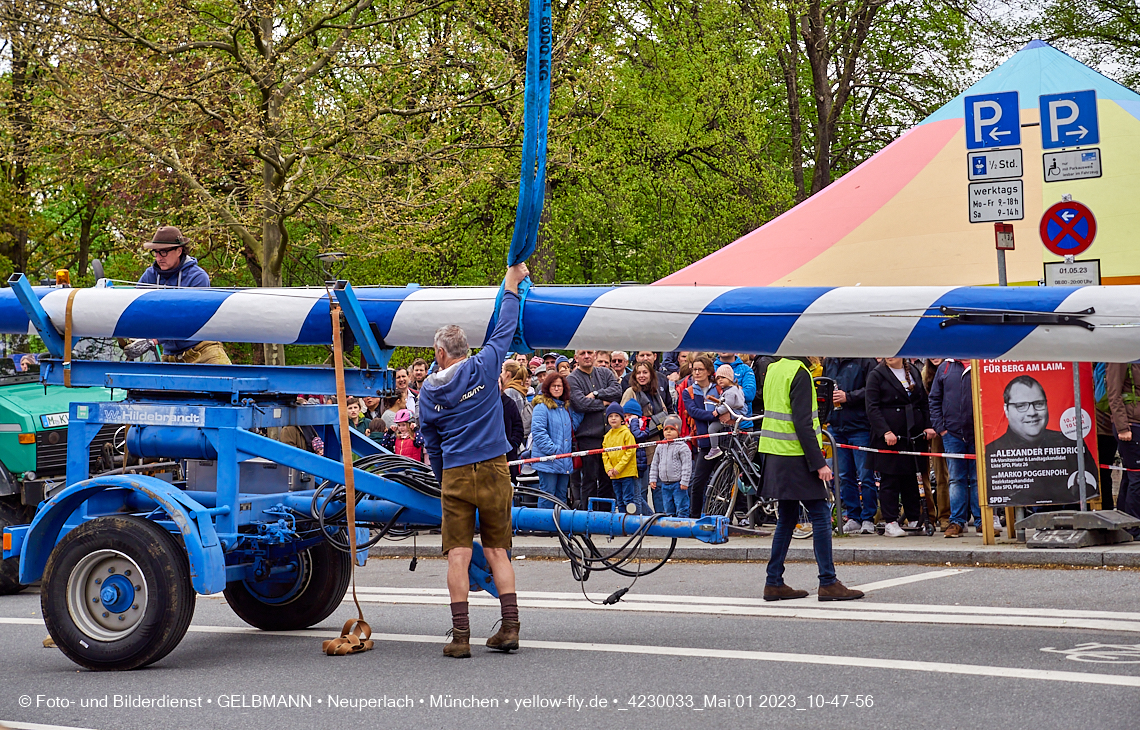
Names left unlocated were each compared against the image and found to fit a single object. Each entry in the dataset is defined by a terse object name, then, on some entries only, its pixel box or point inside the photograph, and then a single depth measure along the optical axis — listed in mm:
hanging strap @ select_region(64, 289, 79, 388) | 7965
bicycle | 13148
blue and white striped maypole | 6504
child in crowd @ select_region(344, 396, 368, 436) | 14166
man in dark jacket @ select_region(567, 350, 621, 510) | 14078
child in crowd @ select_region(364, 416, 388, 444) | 15305
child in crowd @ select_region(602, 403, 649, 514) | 13711
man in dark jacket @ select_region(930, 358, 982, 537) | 12445
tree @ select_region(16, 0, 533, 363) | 19766
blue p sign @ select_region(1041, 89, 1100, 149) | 11766
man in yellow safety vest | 9141
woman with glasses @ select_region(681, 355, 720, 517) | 13500
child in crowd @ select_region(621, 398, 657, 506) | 14078
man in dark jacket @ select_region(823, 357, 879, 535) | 13109
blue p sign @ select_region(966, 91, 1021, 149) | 11781
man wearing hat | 8375
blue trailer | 7309
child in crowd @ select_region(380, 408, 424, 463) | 14727
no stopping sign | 11922
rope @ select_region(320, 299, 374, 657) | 7328
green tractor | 11461
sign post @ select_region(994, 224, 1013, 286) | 11500
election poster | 11555
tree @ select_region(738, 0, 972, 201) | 26031
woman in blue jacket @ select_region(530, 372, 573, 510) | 13711
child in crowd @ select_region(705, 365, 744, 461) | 13617
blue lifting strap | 6289
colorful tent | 13305
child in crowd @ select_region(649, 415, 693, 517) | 13492
